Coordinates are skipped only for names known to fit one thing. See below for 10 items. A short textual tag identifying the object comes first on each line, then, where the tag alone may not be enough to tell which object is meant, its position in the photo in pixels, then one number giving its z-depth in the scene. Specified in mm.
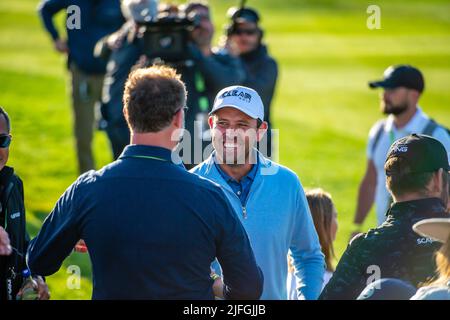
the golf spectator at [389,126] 15961
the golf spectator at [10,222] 10203
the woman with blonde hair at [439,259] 7488
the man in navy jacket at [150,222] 7965
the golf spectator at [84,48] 22344
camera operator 17875
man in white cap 10578
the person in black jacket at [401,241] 8852
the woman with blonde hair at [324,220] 11953
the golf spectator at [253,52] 19031
